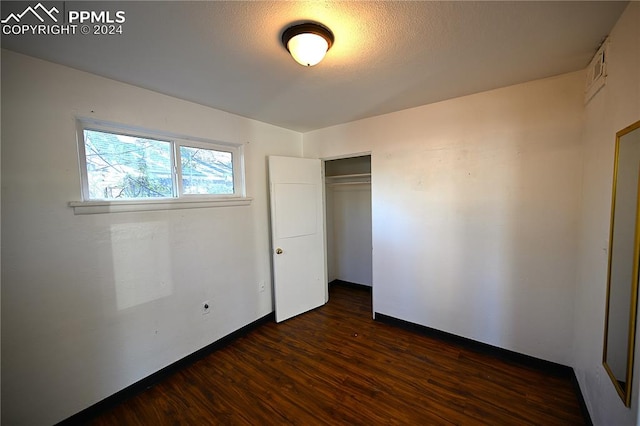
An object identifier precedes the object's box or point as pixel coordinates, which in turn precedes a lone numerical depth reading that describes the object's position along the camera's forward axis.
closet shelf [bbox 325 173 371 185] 3.46
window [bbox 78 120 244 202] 1.73
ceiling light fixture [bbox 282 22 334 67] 1.22
